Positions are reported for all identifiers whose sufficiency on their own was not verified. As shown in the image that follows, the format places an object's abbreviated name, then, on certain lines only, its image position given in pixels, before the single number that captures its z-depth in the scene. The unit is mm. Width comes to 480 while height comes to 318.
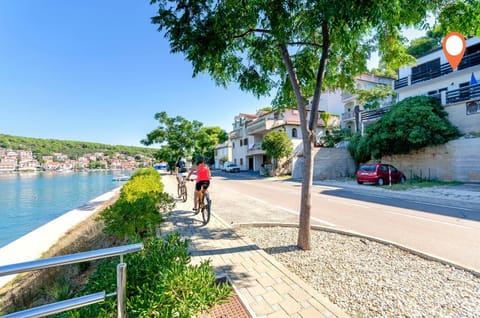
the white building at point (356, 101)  27864
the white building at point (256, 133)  28092
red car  15258
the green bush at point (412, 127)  15188
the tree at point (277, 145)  23953
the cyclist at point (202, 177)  6390
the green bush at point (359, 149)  19702
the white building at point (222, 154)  47094
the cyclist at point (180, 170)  10162
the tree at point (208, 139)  30645
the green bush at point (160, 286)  1904
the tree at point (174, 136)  28172
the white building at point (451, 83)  14891
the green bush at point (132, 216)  4301
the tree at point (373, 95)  26359
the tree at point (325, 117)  29259
